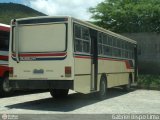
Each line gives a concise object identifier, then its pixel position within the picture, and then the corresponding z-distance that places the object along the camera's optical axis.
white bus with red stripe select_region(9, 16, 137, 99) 14.67
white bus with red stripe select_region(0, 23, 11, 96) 17.95
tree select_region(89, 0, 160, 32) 29.47
